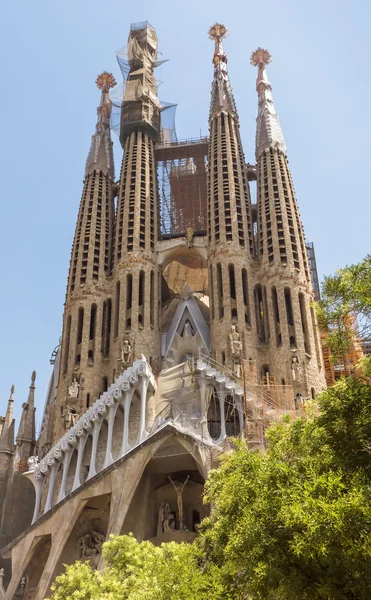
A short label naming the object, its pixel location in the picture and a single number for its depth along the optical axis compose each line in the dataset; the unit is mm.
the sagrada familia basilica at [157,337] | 26969
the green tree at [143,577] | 12578
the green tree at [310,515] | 9562
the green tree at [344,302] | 11555
